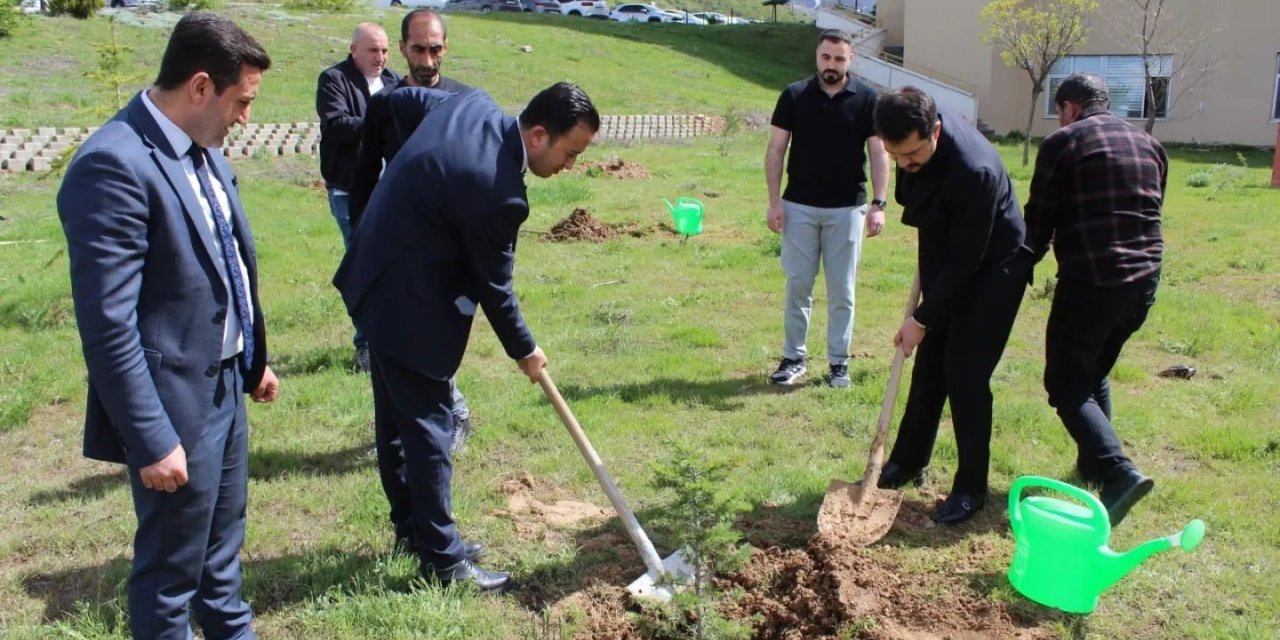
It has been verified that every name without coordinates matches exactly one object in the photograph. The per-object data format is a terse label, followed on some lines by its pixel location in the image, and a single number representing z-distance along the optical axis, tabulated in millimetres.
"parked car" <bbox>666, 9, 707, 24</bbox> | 50641
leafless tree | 23109
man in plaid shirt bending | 3895
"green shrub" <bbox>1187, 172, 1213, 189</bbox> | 14953
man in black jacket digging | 3721
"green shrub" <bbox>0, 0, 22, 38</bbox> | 22875
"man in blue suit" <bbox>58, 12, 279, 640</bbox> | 2271
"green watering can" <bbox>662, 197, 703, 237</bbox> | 9992
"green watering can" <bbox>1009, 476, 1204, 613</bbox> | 3141
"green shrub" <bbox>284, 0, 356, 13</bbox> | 35125
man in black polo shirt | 5539
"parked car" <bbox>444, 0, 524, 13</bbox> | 44156
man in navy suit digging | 3104
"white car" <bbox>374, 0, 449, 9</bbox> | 46078
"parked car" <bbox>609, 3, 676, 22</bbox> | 49281
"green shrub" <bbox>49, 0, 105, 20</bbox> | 26359
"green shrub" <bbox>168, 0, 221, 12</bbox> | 28319
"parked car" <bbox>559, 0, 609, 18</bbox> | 47969
